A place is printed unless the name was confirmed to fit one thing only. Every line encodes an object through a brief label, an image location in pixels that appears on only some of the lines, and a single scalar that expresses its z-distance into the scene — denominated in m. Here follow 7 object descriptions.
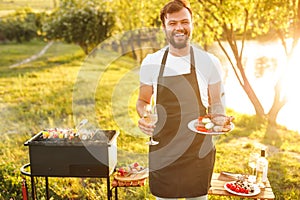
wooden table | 3.77
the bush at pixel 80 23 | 17.54
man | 3.06
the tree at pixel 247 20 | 7.95
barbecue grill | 3.71
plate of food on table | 3.75
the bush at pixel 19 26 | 27.30
